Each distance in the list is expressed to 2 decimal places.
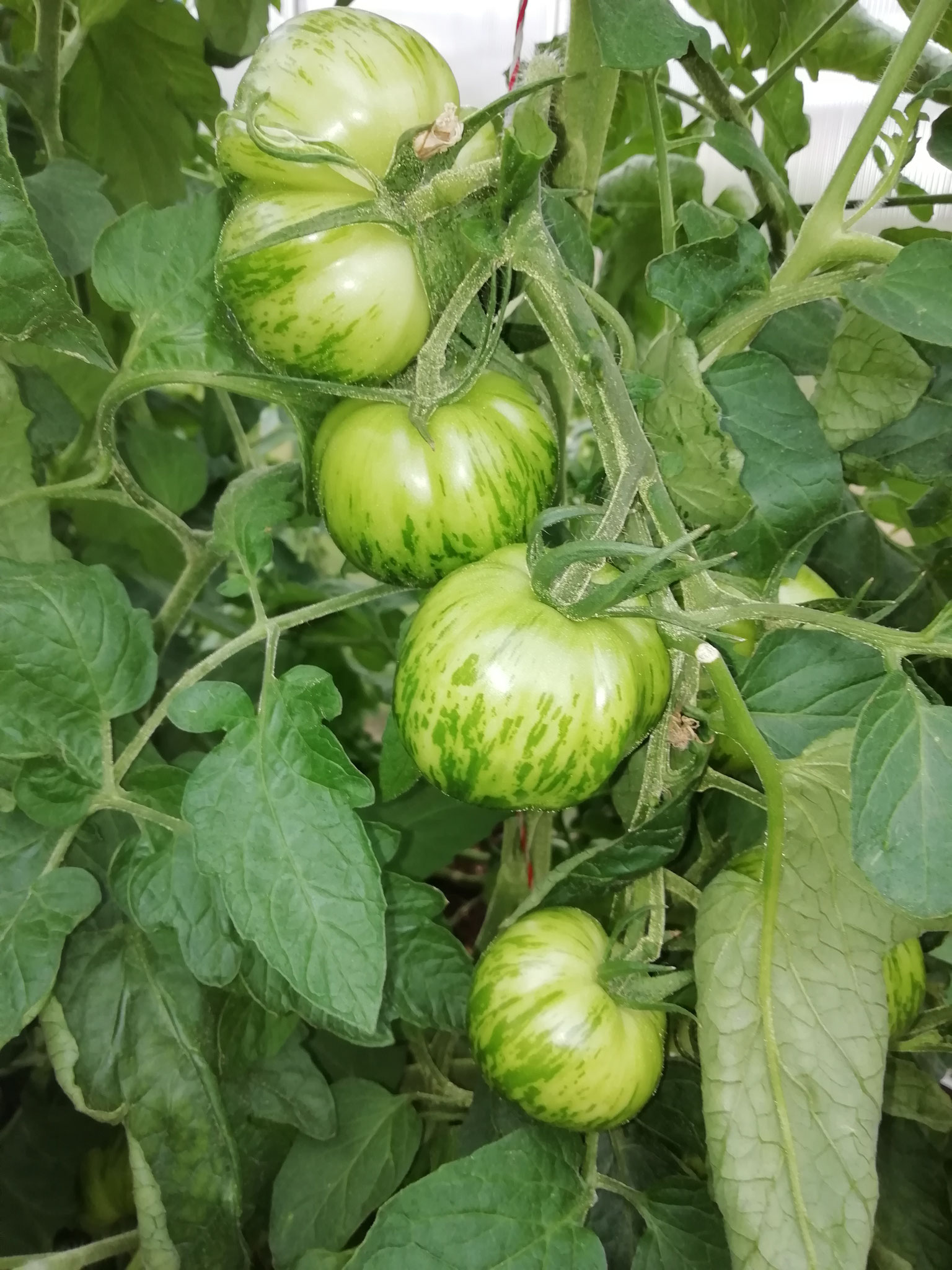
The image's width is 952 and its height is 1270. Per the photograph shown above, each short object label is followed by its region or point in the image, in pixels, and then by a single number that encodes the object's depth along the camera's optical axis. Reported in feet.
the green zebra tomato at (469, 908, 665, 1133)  1.33
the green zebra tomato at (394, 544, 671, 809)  1.04
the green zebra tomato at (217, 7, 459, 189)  1.03
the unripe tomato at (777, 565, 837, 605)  1.58
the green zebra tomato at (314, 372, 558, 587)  1.14
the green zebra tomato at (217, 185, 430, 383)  1.06
